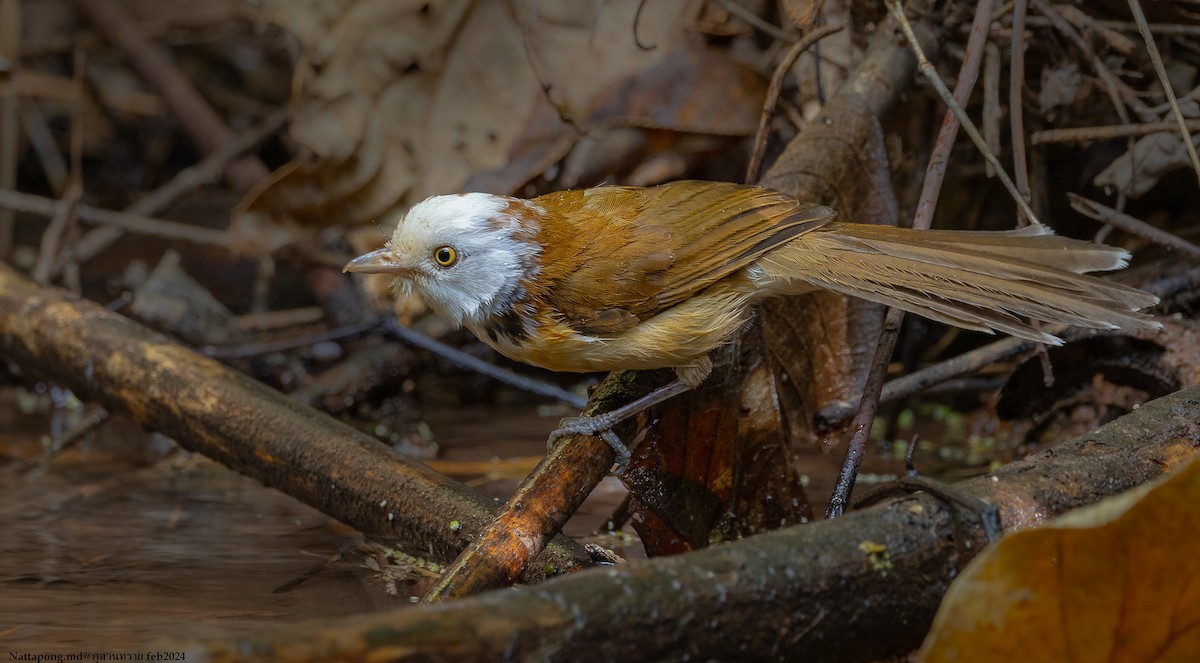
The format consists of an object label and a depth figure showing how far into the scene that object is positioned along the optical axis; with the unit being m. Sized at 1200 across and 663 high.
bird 5.55
